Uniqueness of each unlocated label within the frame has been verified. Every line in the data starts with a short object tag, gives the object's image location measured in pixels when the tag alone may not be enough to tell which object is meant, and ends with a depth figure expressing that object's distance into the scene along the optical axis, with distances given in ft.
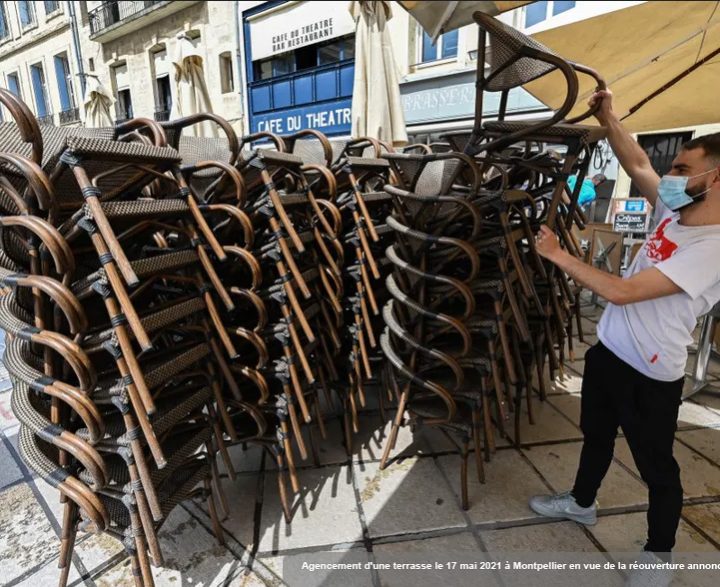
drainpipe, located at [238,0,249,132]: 38.11
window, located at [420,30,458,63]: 29.73
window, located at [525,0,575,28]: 15.46
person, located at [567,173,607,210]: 17.65
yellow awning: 6.09
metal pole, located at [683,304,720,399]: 10.55
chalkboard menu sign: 20.43
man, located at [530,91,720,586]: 4.84
